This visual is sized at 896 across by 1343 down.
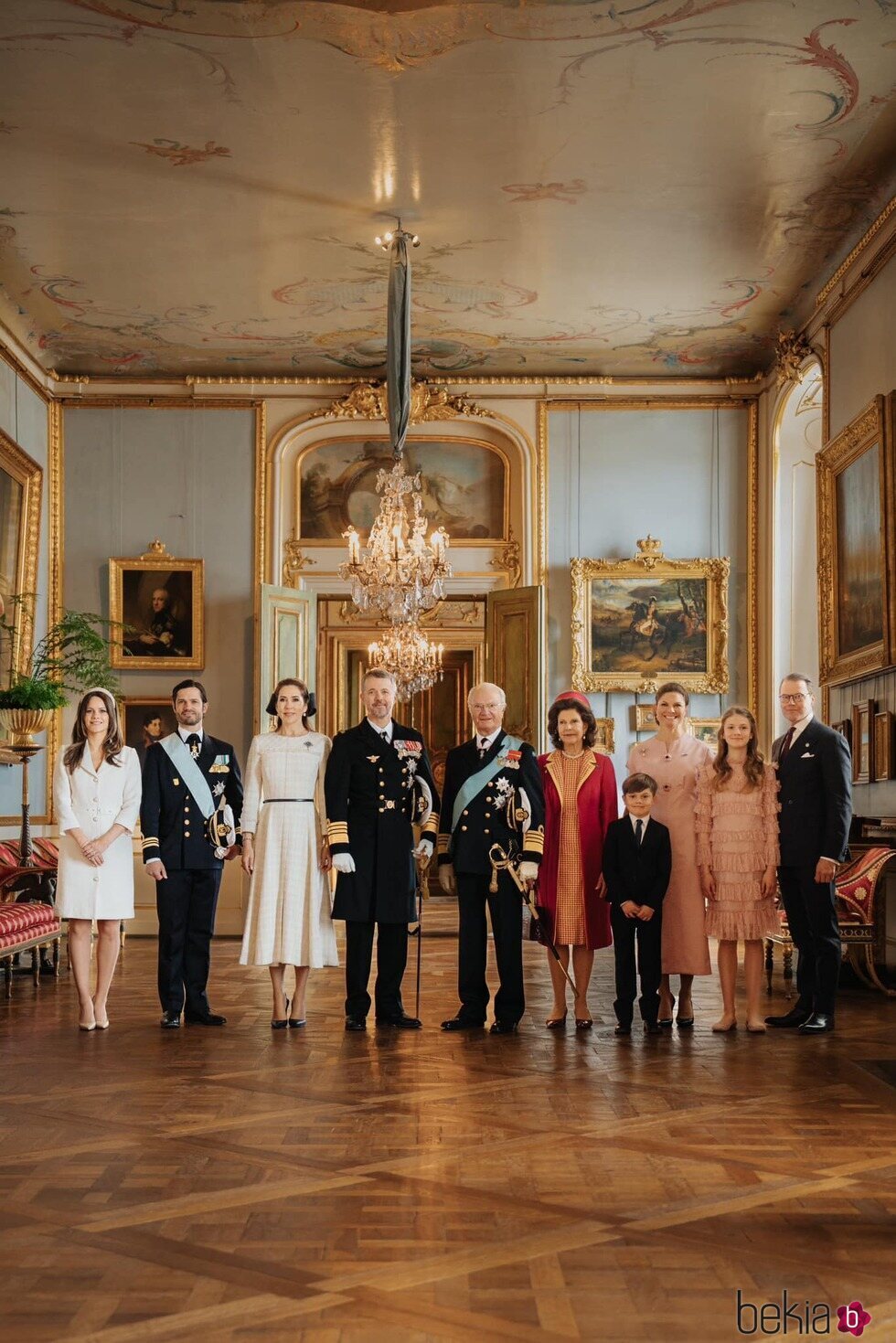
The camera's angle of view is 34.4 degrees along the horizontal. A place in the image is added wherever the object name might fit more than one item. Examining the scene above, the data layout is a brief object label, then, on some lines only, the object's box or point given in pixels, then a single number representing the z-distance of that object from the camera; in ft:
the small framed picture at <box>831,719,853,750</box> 33.15
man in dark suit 21.95
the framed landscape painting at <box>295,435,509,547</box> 44.91
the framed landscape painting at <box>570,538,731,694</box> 43.52
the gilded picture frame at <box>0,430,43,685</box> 37.63
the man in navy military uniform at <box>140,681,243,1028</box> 22.56
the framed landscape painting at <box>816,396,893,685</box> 30.32
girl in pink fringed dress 21.56
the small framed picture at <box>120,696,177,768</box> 43.70
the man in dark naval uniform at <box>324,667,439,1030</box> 21.74
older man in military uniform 21.57
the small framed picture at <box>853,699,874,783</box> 31.35
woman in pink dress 21.88
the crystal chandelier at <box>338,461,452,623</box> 37.76
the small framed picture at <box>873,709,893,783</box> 30.14
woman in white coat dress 22.08
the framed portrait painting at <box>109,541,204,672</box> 43.80
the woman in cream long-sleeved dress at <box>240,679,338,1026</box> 21.71
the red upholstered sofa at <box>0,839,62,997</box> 26.78
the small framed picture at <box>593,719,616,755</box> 43.24
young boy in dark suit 21.29
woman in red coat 21.74
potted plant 34.04
